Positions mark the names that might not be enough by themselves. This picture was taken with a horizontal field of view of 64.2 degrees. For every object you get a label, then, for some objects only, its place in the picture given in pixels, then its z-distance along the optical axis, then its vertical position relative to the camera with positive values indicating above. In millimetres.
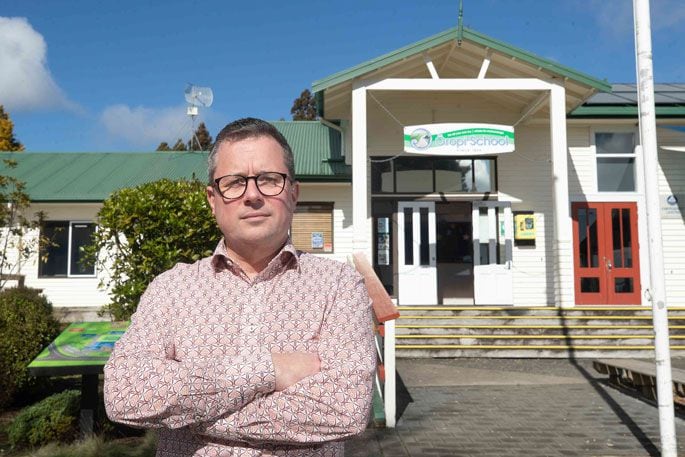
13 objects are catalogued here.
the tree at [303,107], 48900 +14154
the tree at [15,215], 8641 +859
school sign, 11352 +2589
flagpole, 4895 +363
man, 1662 -257
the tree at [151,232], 5445 +328
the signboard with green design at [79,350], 4703 -768
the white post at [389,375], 5938 -1237
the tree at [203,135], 45375 +10862
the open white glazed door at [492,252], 13359 +270
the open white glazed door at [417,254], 13445 +235
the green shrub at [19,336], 6043 -809
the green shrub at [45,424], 4953 -1467
